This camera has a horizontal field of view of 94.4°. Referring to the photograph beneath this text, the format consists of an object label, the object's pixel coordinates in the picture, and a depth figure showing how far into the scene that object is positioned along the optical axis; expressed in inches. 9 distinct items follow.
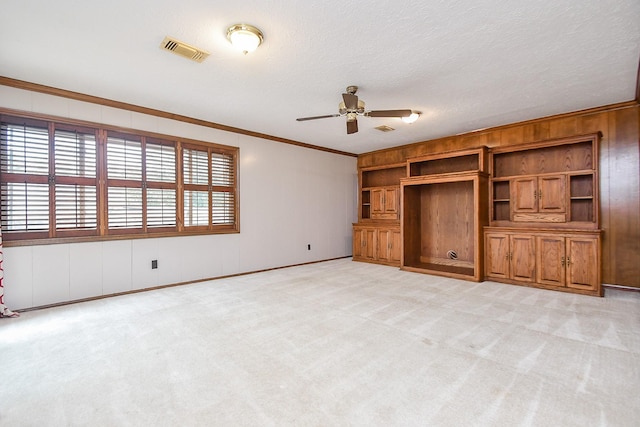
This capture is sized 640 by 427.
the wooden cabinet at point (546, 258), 163.3
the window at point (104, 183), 140.3
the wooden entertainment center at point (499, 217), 171.3
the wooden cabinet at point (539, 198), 182.2
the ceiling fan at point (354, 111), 134.4
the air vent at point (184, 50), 106.0
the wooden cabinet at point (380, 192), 267.0
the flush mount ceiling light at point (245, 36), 97.1
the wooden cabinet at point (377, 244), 250.4
